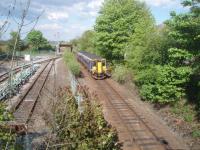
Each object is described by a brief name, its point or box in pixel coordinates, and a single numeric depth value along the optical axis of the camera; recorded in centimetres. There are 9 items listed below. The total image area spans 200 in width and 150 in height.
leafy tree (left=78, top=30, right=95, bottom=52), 9708
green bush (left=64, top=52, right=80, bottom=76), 4330
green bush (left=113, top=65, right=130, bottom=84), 3900
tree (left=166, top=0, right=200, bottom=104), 2264
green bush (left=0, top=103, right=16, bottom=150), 687
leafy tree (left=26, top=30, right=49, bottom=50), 11947
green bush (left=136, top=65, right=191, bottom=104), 2478
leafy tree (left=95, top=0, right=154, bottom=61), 4897
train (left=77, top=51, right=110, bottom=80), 4209
